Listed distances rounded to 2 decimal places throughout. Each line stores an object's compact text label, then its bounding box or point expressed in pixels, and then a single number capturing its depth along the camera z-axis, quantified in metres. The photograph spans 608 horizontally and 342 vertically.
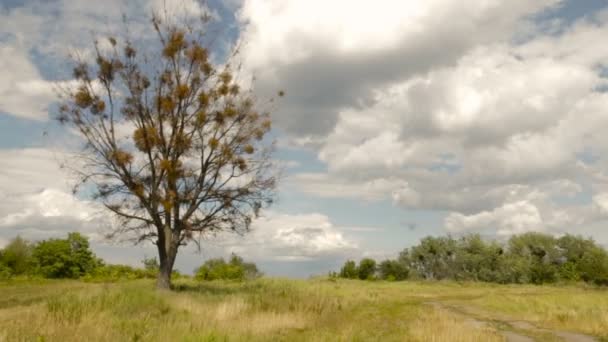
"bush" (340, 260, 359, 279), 63.76
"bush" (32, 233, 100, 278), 46.97
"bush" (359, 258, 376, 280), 64.12
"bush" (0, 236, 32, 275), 56.19
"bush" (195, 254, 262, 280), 45.59
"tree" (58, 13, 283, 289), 23.17
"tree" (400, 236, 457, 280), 75.94
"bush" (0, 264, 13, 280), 38.79
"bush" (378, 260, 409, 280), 72.06
